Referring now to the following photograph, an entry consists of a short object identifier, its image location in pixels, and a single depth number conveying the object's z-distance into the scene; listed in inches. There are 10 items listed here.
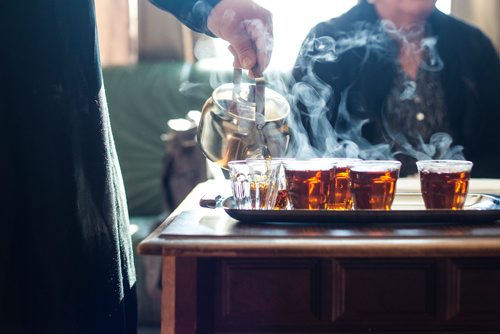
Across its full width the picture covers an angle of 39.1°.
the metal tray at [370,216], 43.7
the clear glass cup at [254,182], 49.1
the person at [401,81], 116.3
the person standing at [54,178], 43.3
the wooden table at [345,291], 39.9
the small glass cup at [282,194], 51.4
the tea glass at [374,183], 48.1
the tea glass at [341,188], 51.2
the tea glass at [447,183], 48.9
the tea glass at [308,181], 48.6
